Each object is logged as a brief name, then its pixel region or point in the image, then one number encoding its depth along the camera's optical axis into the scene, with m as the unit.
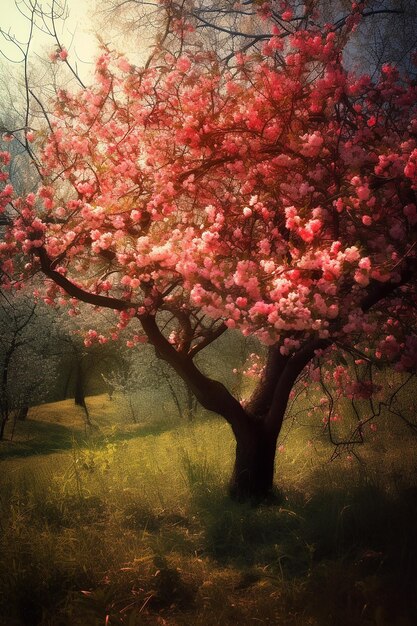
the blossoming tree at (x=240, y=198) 4.91
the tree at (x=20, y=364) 19.02
